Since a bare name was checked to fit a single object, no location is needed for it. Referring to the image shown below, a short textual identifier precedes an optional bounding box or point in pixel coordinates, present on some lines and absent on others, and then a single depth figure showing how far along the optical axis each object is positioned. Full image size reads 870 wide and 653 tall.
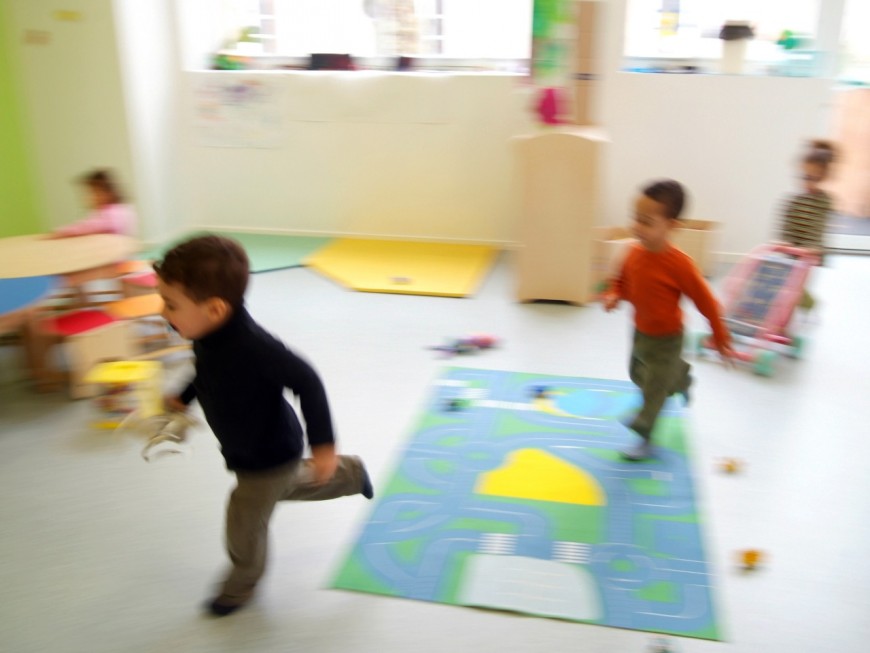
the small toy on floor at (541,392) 2.92
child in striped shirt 3.30
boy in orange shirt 2.29
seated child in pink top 3.51
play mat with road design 1.93
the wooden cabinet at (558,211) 3.62
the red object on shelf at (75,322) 3.07
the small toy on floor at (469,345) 3.32
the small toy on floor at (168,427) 1.91
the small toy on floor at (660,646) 1.76
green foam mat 4.48
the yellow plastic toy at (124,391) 2.85
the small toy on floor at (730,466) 2.46
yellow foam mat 4.10
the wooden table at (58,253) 3.06
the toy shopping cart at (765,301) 3.26
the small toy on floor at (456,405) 2.83
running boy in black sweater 1.66
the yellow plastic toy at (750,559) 2.03
